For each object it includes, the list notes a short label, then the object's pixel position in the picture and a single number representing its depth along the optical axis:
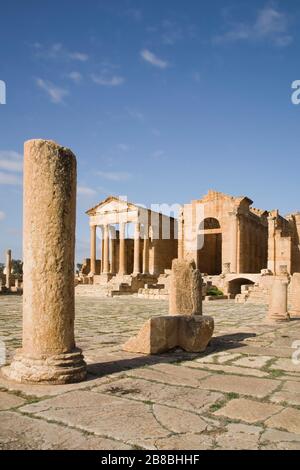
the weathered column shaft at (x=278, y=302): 11.88
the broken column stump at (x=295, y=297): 13.64
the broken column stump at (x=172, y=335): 6.52
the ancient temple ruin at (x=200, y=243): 34.53
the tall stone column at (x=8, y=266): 37.40
